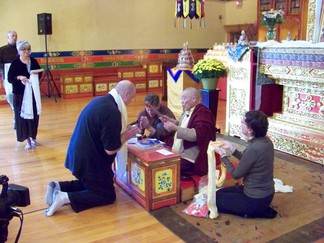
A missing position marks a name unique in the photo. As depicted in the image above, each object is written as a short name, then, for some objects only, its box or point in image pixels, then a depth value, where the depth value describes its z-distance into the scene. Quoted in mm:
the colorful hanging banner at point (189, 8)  7202
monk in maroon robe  3160
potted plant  4889
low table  2922
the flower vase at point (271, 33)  4797
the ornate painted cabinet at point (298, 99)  3990
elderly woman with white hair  4512
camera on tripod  1756
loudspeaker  8047
